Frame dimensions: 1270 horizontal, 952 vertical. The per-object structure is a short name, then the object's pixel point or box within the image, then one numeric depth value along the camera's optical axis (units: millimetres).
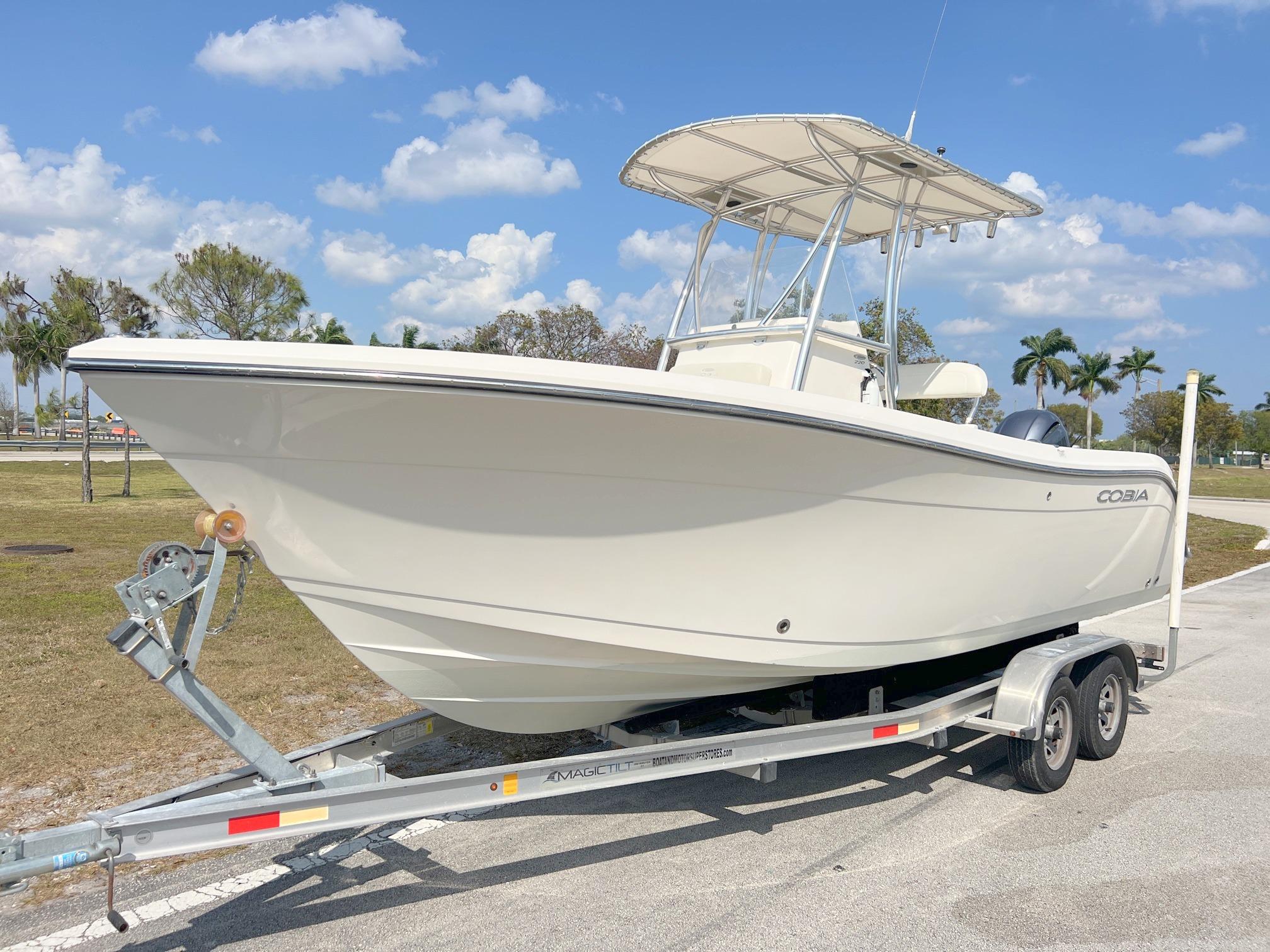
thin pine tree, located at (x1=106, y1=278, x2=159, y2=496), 20703
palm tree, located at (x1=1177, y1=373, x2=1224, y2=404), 58556
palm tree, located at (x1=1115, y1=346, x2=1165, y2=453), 55062
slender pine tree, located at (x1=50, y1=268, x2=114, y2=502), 18859
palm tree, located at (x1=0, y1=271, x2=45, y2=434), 31656
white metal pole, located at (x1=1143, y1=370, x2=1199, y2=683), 4988
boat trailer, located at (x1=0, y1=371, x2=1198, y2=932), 2537
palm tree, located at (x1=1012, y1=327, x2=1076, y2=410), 43125
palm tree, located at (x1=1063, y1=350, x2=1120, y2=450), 49250
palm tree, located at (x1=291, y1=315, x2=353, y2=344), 22938
